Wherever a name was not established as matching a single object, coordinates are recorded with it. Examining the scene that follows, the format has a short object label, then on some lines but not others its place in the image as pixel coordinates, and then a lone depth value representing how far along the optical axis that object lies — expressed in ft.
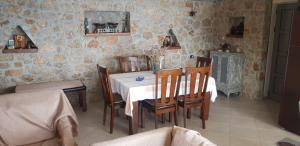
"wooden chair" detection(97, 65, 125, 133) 10.67
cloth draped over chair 7.47
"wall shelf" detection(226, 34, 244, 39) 17.00
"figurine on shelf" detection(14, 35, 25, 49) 13.00
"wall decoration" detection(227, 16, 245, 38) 17.32
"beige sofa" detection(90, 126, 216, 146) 5.51
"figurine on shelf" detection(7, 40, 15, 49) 12.80
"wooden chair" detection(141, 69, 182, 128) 9.99
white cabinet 16.48
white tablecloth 10.35
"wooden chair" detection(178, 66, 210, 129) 10.73
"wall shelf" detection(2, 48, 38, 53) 12.70
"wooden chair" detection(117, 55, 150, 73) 14.09
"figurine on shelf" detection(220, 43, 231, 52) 17.68
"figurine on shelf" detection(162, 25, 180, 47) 17.13
